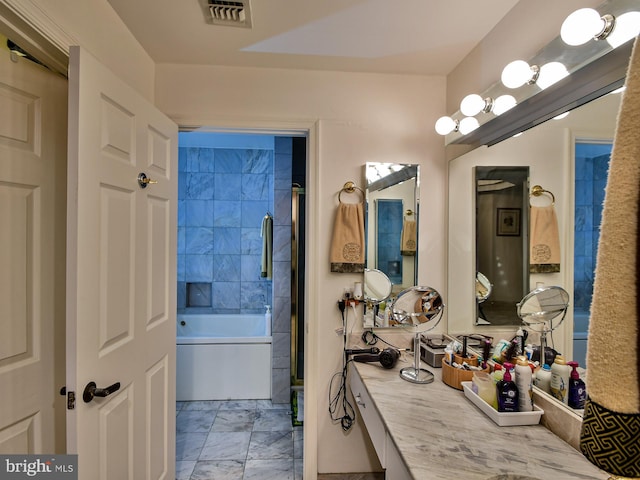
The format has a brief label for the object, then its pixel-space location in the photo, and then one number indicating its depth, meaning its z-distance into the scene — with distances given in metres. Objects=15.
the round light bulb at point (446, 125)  1.69
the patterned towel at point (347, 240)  1.83
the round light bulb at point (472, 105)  1.46
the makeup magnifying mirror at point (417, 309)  1.56
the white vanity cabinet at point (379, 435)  1.07
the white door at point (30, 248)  1.04
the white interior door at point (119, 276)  1.02
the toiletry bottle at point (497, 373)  1.23
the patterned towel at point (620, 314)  0.37
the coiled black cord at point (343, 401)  1.87
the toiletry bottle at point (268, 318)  3.09
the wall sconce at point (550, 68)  0.89
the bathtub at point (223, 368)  2.79
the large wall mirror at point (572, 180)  1.00
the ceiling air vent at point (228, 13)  1.33
